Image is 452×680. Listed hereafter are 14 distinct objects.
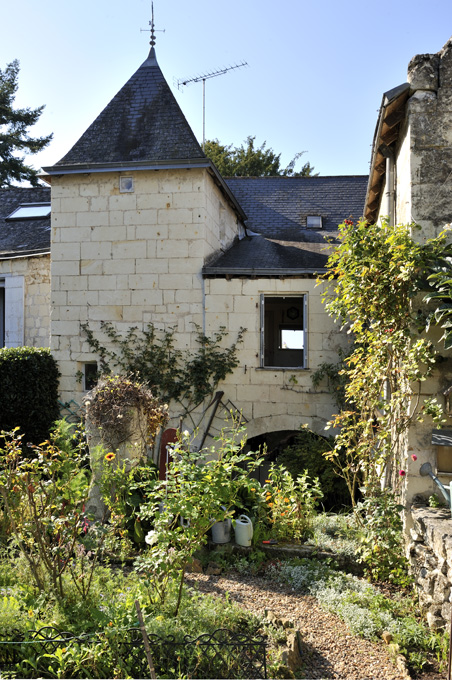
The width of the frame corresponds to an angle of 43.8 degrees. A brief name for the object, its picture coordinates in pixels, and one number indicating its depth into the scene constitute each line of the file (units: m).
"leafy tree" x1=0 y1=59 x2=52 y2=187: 20.56
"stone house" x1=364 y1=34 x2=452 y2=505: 4.78
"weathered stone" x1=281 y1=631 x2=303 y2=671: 3.32
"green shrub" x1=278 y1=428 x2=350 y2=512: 7.46
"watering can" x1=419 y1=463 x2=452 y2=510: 4.74
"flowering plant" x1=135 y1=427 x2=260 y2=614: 3.60
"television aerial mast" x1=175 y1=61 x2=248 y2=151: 11.73
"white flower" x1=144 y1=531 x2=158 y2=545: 3.55
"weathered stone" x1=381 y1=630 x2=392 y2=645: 3.78
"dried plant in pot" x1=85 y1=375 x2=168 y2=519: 5.62
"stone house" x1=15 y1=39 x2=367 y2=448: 8.51
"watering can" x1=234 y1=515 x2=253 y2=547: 5.23
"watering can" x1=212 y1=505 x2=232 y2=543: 5.32
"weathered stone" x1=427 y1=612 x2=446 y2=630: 3.83
